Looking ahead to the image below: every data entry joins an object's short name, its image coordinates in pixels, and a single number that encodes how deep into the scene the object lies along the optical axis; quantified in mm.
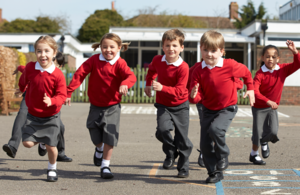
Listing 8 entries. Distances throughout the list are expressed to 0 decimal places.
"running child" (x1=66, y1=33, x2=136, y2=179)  9883
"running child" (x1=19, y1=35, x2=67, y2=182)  9398
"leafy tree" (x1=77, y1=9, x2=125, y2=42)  101625
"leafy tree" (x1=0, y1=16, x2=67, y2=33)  102187
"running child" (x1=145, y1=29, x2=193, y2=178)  9734
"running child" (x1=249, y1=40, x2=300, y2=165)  11633
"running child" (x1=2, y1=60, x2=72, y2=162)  10796
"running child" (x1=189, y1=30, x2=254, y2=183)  9023
